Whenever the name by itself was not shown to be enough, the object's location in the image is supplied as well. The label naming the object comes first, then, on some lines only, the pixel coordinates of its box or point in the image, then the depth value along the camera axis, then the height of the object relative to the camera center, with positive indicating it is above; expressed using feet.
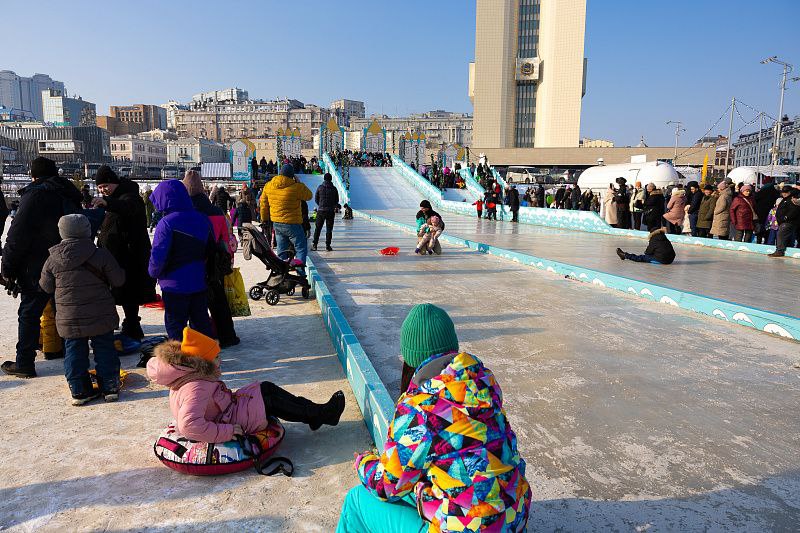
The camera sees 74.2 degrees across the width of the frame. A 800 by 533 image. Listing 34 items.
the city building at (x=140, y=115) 579.48 +79.44
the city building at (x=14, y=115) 478.80 +67.02
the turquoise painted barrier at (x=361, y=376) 9.63 -3.97
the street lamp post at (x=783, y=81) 96.49 +22.79
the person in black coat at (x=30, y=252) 13.38 -1.68
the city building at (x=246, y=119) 470.80 +62.78
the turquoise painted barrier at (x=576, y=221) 34.99 -2.92
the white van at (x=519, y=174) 187.56 +7.06
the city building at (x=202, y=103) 506.48 +81.60
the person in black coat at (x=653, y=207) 39.19 -0.87
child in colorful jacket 5.46 -2.81
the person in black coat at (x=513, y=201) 63.46 -0.93
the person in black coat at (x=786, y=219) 30.14 -1.20
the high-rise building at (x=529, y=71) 243.81 +56.43
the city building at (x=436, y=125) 457.27 +59.42
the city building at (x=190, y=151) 364.42 +25.97
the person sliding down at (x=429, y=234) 32.68 -2.64
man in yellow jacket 23.84 -0.78
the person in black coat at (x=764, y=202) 34.35 -0.31
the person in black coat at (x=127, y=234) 14.85 -1.32
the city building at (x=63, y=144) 327.26 +26.42
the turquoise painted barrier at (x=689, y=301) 16.07 -3.76
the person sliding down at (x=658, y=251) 28.55 -3.01
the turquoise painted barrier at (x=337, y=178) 83.01 +2.07
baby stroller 21.52 -3.42
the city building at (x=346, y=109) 547.08 +95.42
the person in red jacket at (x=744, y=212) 35.24 -0.99
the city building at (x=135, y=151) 349.00 +24.40
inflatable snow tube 8.79 -4.43
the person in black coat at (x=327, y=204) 33.60 -0.91
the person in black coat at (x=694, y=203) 41.57 -0.53
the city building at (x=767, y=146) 238.27 +27.18
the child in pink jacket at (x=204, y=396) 8.80 -3.59
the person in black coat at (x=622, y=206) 48.83 -1.00
